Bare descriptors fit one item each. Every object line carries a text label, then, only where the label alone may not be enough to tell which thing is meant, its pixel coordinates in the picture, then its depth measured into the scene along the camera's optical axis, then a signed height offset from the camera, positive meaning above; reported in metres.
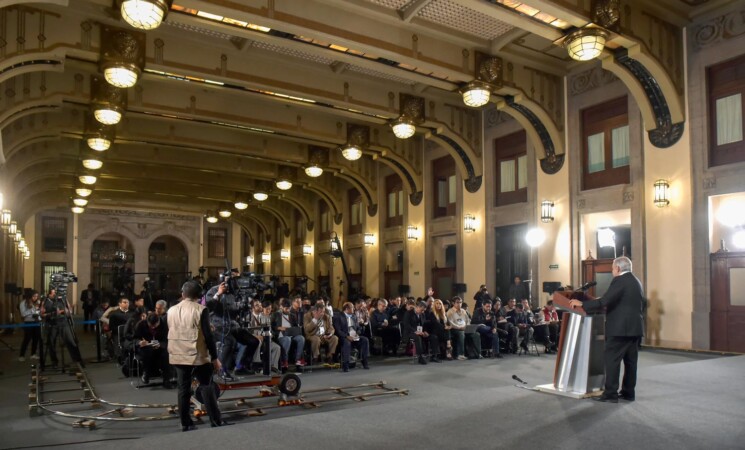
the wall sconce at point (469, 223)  16.09 +0.95
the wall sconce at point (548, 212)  13.65 +1.06
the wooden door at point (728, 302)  10.35 -0.85
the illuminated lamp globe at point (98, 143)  13.91 +2.84
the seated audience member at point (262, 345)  9.59 -1.46
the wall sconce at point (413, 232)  18.39 +0.81
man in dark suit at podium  5.82 -0.76
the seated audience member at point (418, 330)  10.74 -1.38
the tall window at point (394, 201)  19.88 +2.00
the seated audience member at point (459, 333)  11.28 -1.51
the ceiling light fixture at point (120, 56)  9.75 +3.56
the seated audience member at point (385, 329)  12.08 -1.50
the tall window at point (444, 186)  17.62 +2.24
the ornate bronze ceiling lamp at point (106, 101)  11.72 +3.37
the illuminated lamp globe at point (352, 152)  15.68 +2.89
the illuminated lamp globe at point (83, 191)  22.02 +2.65
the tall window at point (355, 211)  22.51 +1.88
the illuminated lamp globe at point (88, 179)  18.53 +2.62
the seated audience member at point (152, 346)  8.59 -1.33
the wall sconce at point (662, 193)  11.28 +1.23
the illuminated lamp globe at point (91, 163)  16.30 +2.76
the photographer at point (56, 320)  10.25 -1.08
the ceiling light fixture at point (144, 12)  7.30 +3.18
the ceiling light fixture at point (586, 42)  9.37 +3.50
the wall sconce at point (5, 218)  15.90 +1.17
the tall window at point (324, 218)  25.20 +1.76
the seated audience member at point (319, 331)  10.22 -1.32
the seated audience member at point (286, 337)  9.88 -1.37
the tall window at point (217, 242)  34.66 +0.99
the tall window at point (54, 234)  29.62 +1.35
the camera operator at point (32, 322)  11.74 -1.27
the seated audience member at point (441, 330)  11.15 -1.41
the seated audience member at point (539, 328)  11.97 -1.51
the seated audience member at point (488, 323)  11.40 -1.36
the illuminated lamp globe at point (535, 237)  13.91 +0.47
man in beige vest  5.42 -0.86
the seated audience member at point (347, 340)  9.95 -1.45
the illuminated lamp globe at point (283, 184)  20.03 +2.60
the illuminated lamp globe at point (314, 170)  17.80 +2.73
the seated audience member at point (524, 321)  11.99 -1.37
